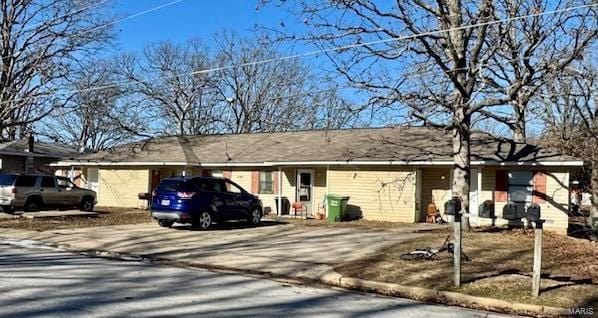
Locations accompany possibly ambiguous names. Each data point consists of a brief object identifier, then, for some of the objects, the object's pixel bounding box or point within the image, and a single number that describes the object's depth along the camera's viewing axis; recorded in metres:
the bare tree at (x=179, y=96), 49.56
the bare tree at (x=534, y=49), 18.33
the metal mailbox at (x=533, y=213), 9.24
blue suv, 19.75
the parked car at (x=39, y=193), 25.11
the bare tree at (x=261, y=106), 52.62
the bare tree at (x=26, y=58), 32.62
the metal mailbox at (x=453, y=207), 10.27
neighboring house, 43.19
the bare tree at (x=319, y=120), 52.23
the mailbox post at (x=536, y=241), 9.27
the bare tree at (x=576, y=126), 20.83
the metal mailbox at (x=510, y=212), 10.49
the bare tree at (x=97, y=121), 37.77
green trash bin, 25.27
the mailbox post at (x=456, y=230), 10.28
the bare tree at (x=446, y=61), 19.17
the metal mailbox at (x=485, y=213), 11.35
